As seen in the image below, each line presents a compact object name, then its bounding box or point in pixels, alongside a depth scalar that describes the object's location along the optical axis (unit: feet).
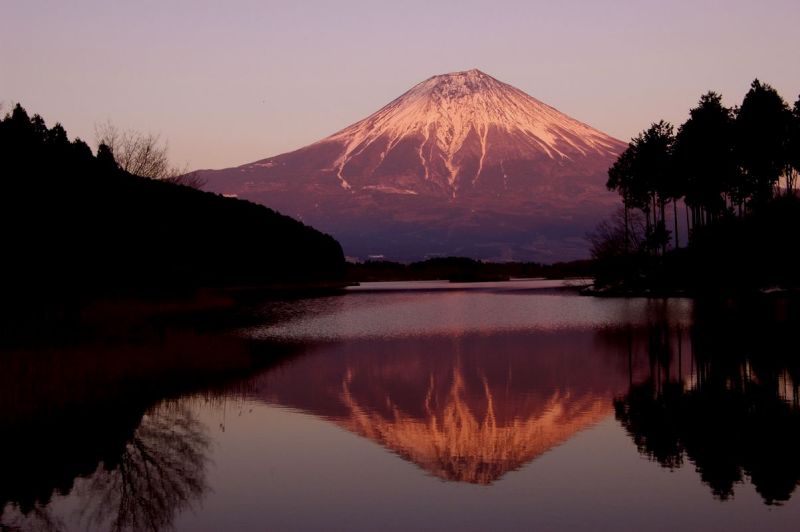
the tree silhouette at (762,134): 270.05
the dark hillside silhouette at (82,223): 129.90
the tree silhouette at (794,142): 272.10
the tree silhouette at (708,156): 284.61
